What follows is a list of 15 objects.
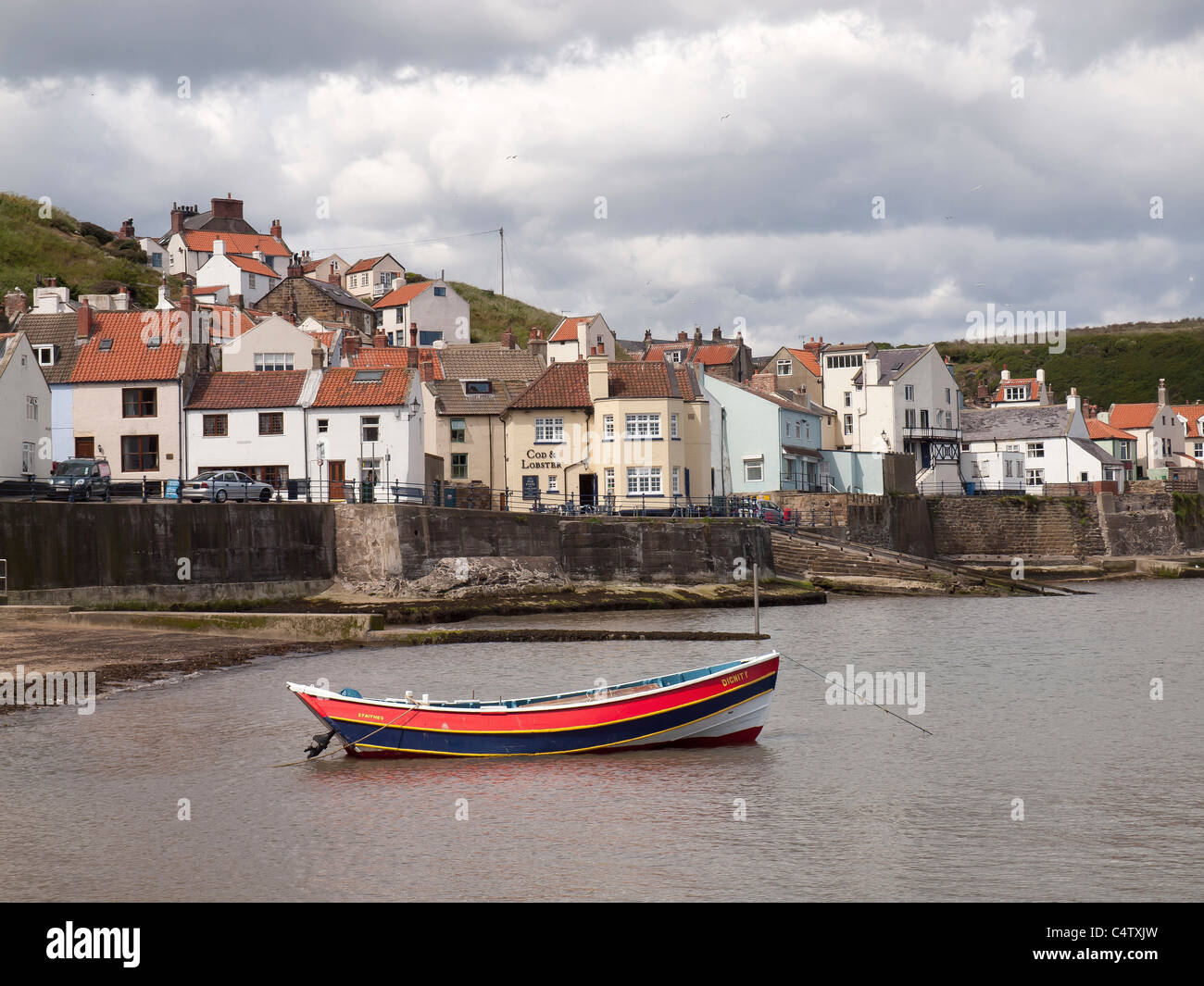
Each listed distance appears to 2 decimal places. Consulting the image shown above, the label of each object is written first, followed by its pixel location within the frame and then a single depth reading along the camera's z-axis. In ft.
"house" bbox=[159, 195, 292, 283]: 414.31
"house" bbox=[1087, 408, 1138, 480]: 339.57
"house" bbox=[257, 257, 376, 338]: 360.69
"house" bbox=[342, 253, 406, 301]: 427.33
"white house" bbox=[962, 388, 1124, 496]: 312.09
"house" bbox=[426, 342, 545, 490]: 233.14
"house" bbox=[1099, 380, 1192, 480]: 379.14
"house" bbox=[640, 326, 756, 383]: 333.62
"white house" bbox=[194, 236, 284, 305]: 384.27
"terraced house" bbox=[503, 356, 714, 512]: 225.76
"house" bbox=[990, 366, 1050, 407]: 362.74
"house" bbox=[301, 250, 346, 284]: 435.53
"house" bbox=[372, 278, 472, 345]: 372.99
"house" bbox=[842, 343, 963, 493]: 293.43
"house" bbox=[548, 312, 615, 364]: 350.02
